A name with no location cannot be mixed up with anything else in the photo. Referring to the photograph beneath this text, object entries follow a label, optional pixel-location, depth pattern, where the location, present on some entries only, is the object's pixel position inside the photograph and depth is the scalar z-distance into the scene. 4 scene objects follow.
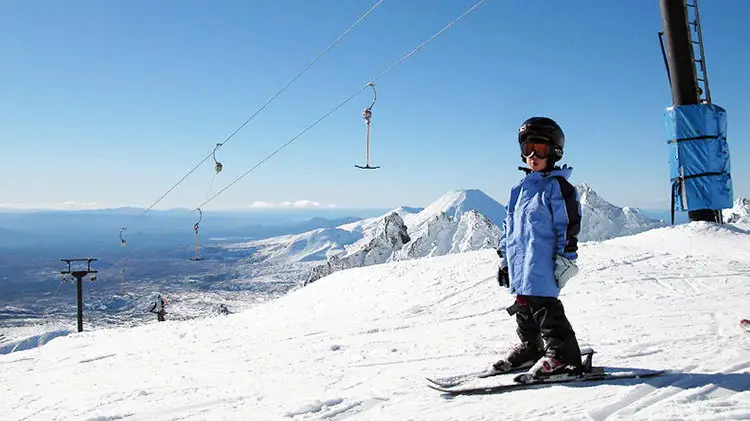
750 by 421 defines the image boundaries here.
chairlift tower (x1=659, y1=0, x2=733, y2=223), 11.09
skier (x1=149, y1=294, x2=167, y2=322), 34.99
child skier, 3.93
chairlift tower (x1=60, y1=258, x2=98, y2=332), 34.12
